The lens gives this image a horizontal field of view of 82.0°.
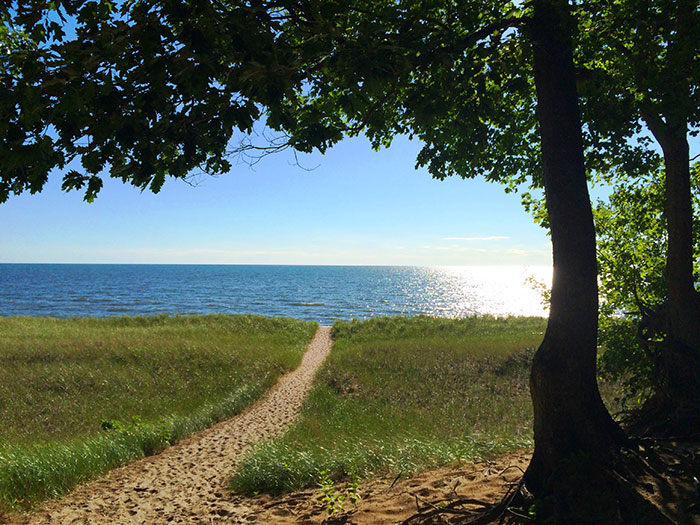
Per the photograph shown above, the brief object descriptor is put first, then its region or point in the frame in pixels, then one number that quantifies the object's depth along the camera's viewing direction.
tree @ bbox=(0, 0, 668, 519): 3.14
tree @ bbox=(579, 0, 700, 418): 5.26
